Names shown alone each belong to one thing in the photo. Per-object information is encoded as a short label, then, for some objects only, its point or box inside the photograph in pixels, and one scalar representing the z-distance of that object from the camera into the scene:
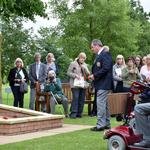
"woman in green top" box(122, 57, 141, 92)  15.26
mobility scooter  8.96
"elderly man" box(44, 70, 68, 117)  16.28
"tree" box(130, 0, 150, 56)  57.09
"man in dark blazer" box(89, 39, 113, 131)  12.25
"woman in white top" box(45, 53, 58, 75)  17.31
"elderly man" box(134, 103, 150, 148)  8.65
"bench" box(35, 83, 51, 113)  16.40
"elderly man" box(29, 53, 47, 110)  17.09
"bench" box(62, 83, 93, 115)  17.64
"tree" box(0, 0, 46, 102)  22.85
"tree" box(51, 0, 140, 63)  34.97
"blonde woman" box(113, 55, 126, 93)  16.42
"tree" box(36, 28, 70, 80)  38.47
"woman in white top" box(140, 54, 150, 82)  12.75
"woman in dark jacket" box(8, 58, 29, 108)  17.12
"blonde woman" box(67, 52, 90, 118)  16.17
